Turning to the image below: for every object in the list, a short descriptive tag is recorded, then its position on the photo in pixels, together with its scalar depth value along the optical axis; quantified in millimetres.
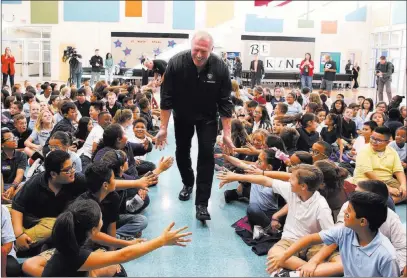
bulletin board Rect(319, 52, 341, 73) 20094
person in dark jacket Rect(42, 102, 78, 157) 4656
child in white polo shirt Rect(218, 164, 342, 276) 2734
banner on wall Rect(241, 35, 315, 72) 19172
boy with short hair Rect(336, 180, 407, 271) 2434
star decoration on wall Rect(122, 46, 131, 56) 17891
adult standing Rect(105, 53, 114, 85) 16047
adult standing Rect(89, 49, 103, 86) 15406
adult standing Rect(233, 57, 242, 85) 15883
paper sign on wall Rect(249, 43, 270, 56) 19172
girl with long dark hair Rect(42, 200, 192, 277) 1972
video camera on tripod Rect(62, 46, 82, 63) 14172
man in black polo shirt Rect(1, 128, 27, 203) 3887
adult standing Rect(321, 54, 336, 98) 13453
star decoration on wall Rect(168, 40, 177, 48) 17828
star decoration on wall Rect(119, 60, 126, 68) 17614
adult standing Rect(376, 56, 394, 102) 11875
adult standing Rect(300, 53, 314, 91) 14086
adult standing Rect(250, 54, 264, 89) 14906
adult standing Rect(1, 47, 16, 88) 13125
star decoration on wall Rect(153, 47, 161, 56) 17622
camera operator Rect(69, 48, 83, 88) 13977
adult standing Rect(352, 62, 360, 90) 18422
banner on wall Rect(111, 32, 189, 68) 17719
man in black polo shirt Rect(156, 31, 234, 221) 3223
